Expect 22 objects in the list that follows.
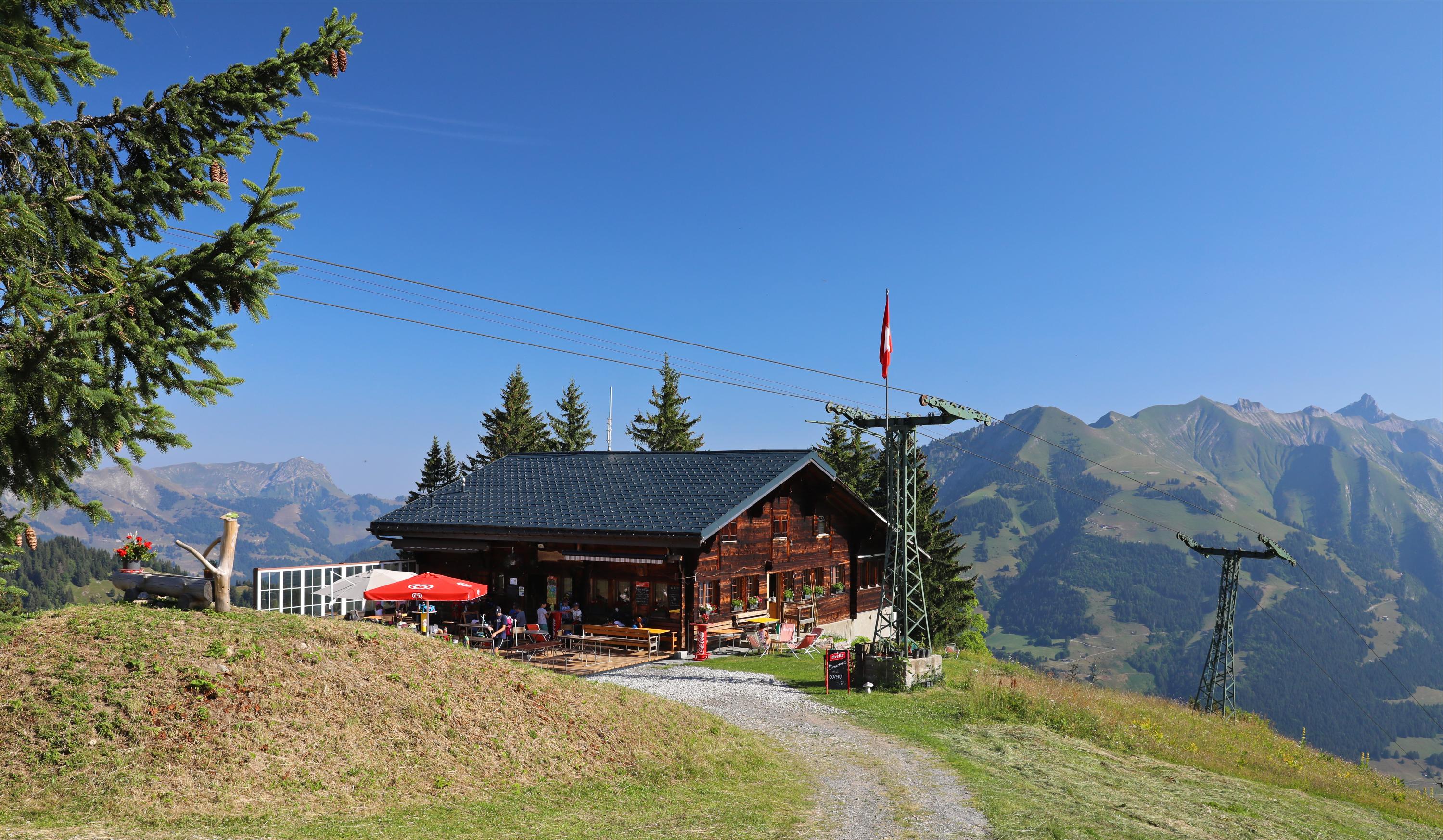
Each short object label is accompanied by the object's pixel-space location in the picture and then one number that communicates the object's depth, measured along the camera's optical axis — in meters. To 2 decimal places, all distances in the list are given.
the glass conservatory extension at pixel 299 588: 25.00
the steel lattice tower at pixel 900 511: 22.64
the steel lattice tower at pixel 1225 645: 39.06
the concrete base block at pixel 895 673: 21.39
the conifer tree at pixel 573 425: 71.00
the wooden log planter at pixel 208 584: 13.27
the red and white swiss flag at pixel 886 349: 23.69
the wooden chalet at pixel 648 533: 26.88
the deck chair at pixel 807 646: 27.25
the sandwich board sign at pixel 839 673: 21.22
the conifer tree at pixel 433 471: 64.25
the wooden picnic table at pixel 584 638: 25.92
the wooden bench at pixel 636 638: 25.78
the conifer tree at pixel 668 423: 64.44
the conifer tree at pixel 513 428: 65.38
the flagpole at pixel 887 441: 23.17
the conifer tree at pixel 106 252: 7.71
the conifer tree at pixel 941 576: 51.41
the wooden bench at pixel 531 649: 23.44
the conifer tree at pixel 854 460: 57.31
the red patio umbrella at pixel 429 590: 21.64
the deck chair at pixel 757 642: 27.23
